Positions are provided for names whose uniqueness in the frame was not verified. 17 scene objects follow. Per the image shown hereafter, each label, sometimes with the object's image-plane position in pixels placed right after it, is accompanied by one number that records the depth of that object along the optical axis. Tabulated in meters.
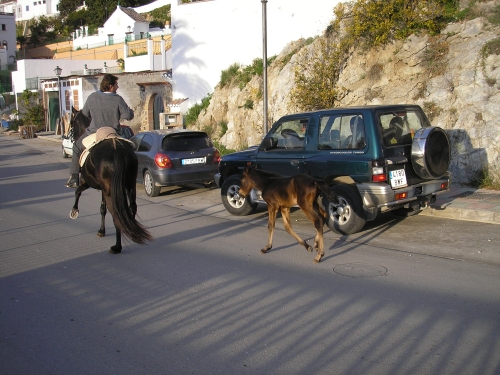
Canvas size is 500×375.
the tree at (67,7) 89.44
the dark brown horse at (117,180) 8.07
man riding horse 9.19
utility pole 14.65
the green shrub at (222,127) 22.73
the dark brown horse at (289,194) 7.82
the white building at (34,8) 97.00
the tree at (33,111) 40.66
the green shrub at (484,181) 12.28
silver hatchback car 13.77
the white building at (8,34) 71.12
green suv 8.91
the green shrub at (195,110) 24.86
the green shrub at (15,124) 43.23
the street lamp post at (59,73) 34.28
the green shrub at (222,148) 20.70
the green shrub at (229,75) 23.61
